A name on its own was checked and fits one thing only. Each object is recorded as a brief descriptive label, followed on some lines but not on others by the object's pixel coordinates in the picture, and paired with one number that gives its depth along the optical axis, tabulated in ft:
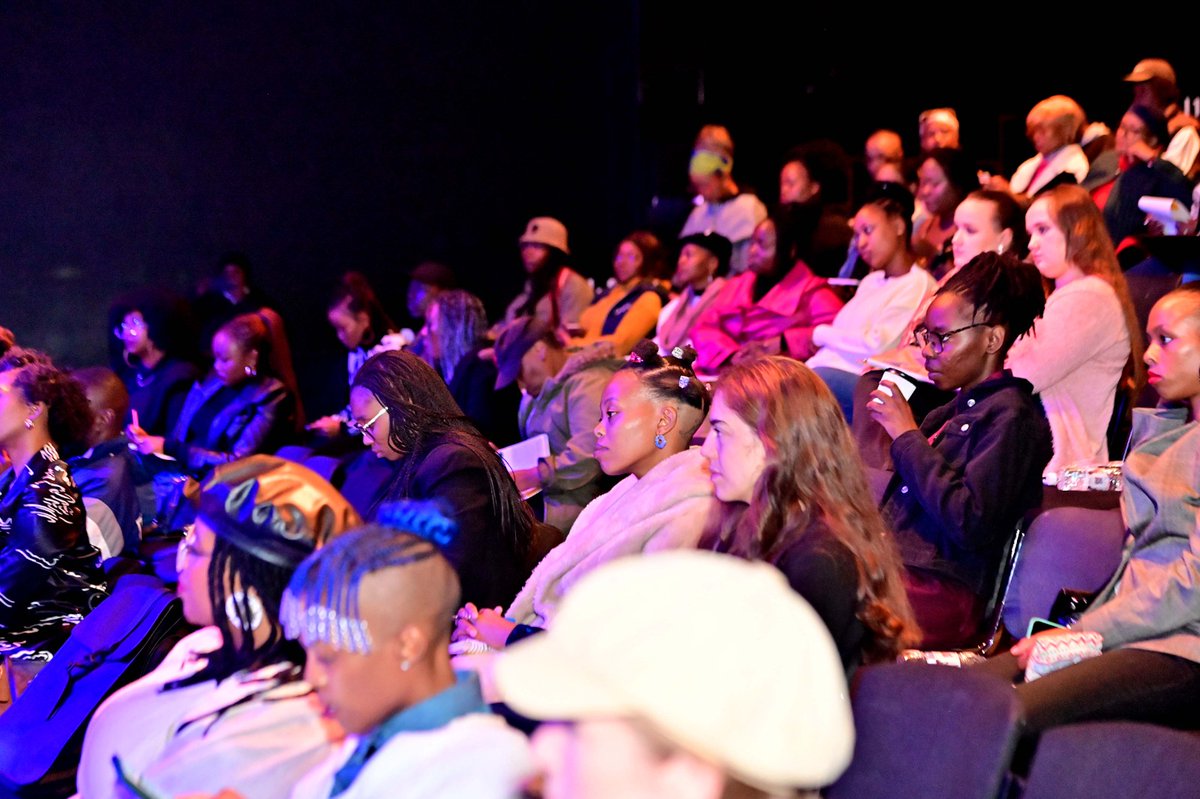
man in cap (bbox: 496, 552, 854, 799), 4.15
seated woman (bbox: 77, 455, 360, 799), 7.34
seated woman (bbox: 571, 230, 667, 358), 24.48
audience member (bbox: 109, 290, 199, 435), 22.38
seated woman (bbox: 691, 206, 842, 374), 20.30
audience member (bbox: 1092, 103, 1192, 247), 18.75
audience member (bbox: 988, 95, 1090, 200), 21.02
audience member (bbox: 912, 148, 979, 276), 20.79
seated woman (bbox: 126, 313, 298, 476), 20.65
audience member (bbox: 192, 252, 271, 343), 27.78
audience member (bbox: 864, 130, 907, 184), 24.31
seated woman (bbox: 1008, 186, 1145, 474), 13.96
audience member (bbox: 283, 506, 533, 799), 5.96
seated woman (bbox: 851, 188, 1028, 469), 14.05
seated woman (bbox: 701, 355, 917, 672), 7.72
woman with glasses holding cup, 10.55
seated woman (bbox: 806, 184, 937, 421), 17.51
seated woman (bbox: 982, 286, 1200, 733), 8.91
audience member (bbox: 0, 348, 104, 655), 12.89
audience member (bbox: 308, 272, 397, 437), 25.98
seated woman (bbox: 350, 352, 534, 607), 11.57
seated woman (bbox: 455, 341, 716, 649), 10.69
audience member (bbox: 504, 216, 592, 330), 26.81
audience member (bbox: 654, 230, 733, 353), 22.91
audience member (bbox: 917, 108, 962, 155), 24.04
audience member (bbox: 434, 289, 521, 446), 20.92
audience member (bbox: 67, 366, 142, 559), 14.88
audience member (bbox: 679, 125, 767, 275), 25.72
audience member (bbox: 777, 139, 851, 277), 22.31
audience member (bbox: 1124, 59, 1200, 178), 20.10
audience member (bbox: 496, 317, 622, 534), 16.21
